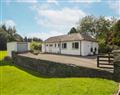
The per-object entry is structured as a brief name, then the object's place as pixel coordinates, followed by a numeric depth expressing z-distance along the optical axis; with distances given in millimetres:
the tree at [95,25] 21910
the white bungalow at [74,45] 12082
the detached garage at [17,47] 15315
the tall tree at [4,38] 26958
